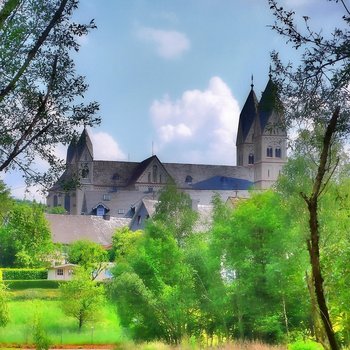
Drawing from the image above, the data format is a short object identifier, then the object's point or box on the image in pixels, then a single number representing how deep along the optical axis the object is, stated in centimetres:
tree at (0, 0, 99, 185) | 953
